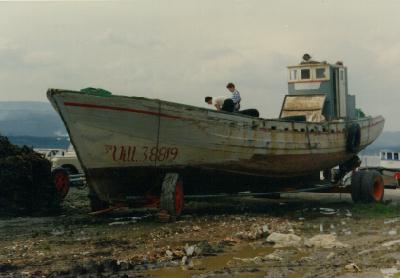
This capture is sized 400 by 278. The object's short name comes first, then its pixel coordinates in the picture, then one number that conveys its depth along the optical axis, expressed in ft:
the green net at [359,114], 63.32
